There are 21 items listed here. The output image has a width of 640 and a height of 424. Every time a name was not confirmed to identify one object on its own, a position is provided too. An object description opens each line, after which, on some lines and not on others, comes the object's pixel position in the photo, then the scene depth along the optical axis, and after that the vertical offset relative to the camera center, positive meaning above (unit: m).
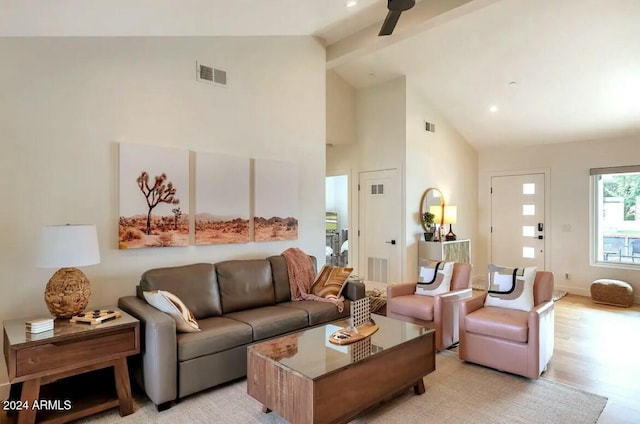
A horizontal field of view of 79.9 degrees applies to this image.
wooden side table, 2.27 -0.94
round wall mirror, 6.28 +0.08
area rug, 2.57 -1.40
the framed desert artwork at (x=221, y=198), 3.89 +0.13
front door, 6.89 -0.20
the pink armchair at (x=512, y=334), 3.08 -1.05
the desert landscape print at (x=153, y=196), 3.37 +0.13
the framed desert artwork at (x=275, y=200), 4.36 +0.12
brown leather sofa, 2.67 -0.93
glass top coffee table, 2.20 -1.03
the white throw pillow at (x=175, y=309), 2.83 -0.73
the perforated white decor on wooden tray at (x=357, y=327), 2.77 -0.93
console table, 5.98 -0.65
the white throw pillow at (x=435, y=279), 4.12 -0.76
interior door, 6.15 -0.26
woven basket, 5.54 -1.23
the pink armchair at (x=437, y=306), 3.76 -0.98
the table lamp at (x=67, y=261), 2.55 -0.34
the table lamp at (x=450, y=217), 6.36 -0.12
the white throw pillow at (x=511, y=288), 3.52 -0.74
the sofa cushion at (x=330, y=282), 4.00 -0.77
